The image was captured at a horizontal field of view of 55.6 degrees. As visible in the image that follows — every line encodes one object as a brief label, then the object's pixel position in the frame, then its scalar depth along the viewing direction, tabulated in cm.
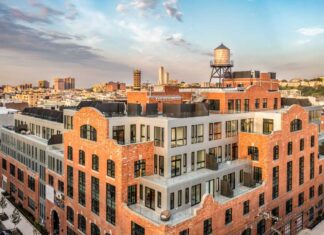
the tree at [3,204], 5314
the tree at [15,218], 4689
